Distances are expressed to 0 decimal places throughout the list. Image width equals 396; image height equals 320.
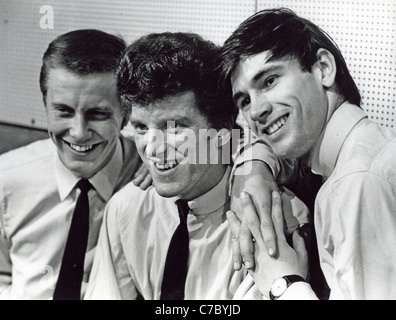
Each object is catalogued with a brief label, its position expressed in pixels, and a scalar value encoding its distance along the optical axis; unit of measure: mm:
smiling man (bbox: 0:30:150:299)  2467
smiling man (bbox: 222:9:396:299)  2055
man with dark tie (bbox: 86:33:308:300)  2307
